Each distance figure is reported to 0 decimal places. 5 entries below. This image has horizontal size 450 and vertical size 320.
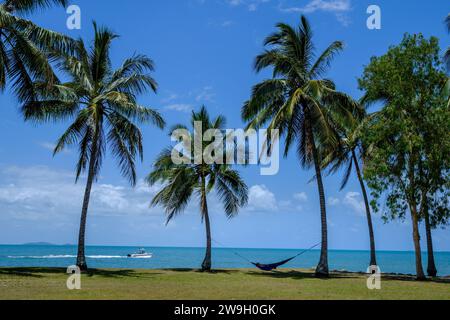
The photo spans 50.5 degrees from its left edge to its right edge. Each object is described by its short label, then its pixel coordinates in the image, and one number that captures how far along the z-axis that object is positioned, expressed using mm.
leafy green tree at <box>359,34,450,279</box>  20375
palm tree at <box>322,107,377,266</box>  26984
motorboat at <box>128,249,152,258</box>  91688
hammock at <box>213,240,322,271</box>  24047
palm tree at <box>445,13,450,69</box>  25859
